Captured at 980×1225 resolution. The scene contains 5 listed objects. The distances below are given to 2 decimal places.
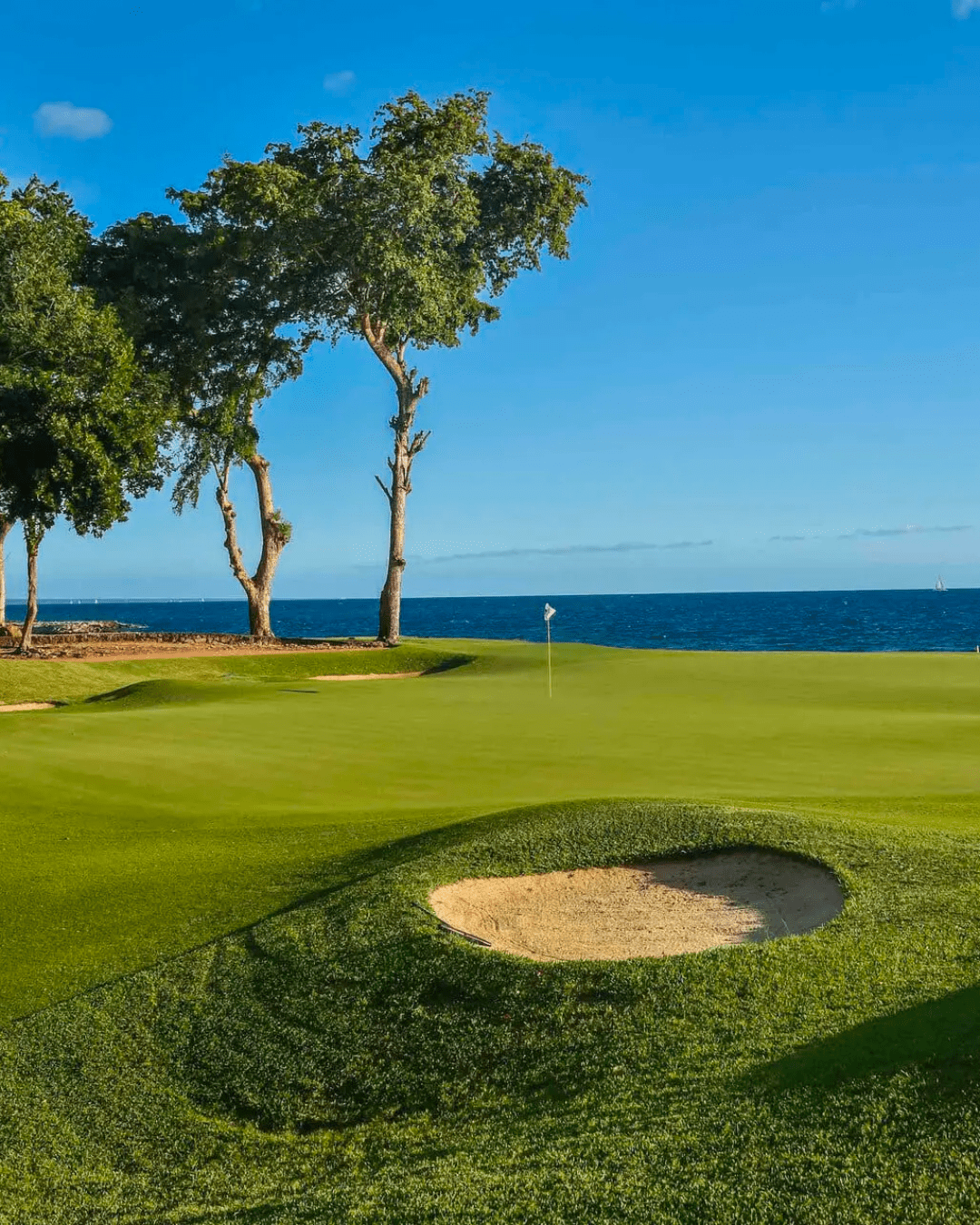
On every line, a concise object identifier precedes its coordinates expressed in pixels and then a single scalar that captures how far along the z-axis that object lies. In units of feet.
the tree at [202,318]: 128.36
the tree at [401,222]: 117.29
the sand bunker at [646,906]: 27.76
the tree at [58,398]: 102.63
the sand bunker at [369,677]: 107.76
